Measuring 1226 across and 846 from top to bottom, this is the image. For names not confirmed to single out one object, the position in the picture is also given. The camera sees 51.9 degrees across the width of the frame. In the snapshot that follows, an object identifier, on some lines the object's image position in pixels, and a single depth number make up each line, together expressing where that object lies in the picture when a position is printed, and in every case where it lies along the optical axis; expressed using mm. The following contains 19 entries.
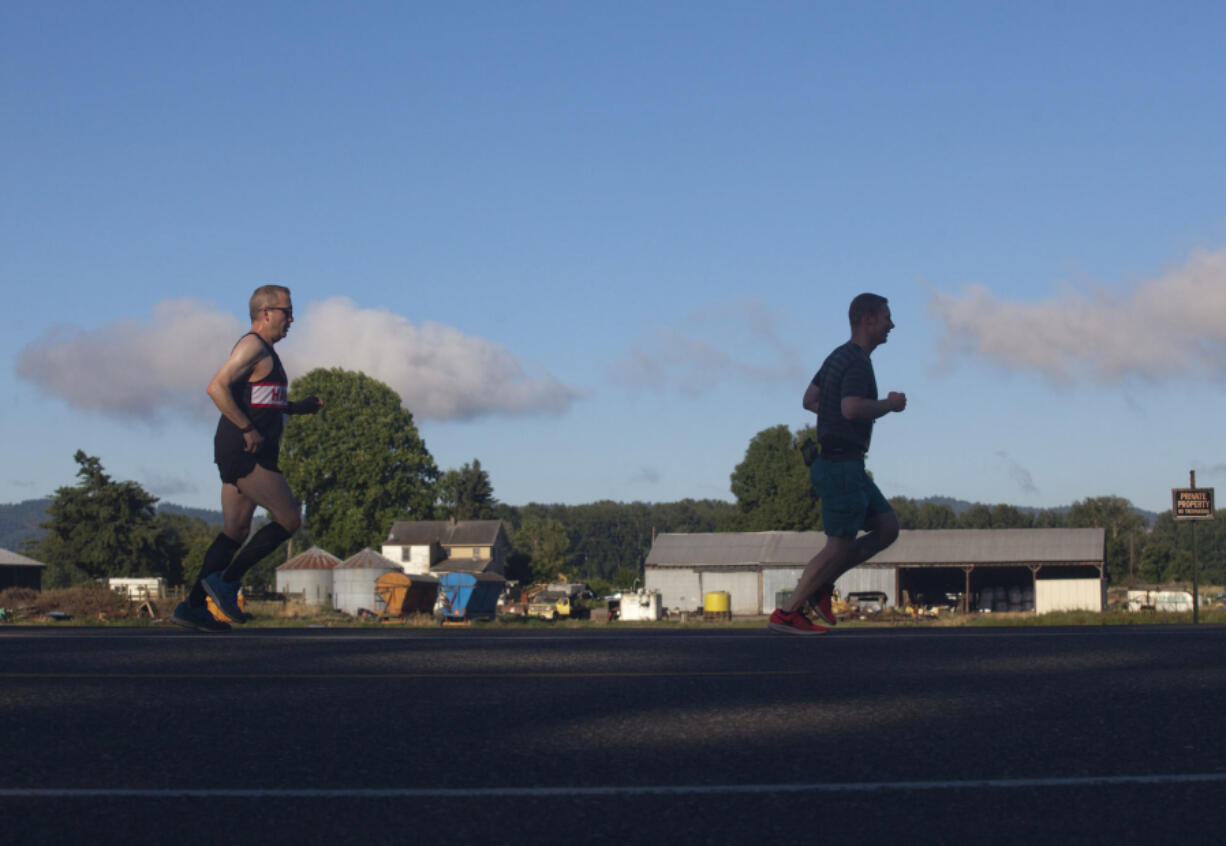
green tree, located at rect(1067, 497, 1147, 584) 151000
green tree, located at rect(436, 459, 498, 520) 116750
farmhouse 95375
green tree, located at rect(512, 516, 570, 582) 136875
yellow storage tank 55906
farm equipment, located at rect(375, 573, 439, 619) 55062
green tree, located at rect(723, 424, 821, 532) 91375
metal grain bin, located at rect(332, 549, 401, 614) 64562
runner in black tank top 7316
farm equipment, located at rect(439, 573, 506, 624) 56781
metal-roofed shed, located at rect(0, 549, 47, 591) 82062
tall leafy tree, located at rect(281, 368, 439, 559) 68312
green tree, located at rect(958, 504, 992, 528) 187125
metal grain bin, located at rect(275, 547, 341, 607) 69000
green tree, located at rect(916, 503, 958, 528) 191750
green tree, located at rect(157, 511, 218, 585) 77000
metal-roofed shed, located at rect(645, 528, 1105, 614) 67625
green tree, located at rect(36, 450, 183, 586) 69562
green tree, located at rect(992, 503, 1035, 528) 185550
